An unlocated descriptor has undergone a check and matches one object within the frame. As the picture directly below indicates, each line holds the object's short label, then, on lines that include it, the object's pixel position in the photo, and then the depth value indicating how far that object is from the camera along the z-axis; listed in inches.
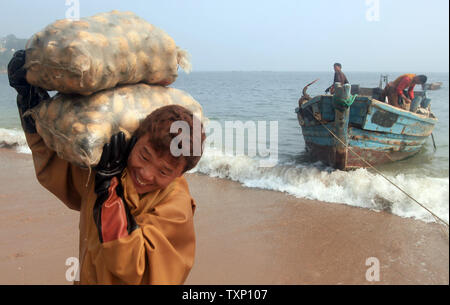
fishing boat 306.9
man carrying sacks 51.3
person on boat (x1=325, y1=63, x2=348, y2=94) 348.5
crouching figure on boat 322.7
